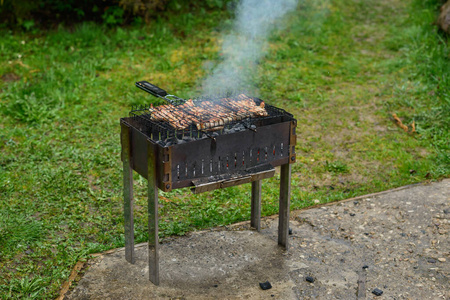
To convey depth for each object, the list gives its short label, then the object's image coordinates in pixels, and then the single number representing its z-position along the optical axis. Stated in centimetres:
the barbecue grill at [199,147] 424
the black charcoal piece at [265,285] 452
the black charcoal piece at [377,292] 448
